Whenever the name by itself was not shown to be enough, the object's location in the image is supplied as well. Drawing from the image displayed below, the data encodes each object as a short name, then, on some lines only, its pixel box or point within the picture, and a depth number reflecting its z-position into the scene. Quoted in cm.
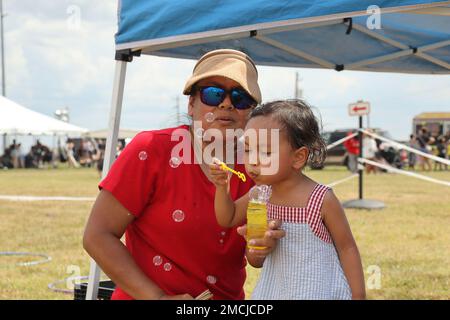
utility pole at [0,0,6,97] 4588
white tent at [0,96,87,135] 1504
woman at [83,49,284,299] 215
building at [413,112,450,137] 3206
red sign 1056
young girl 191
